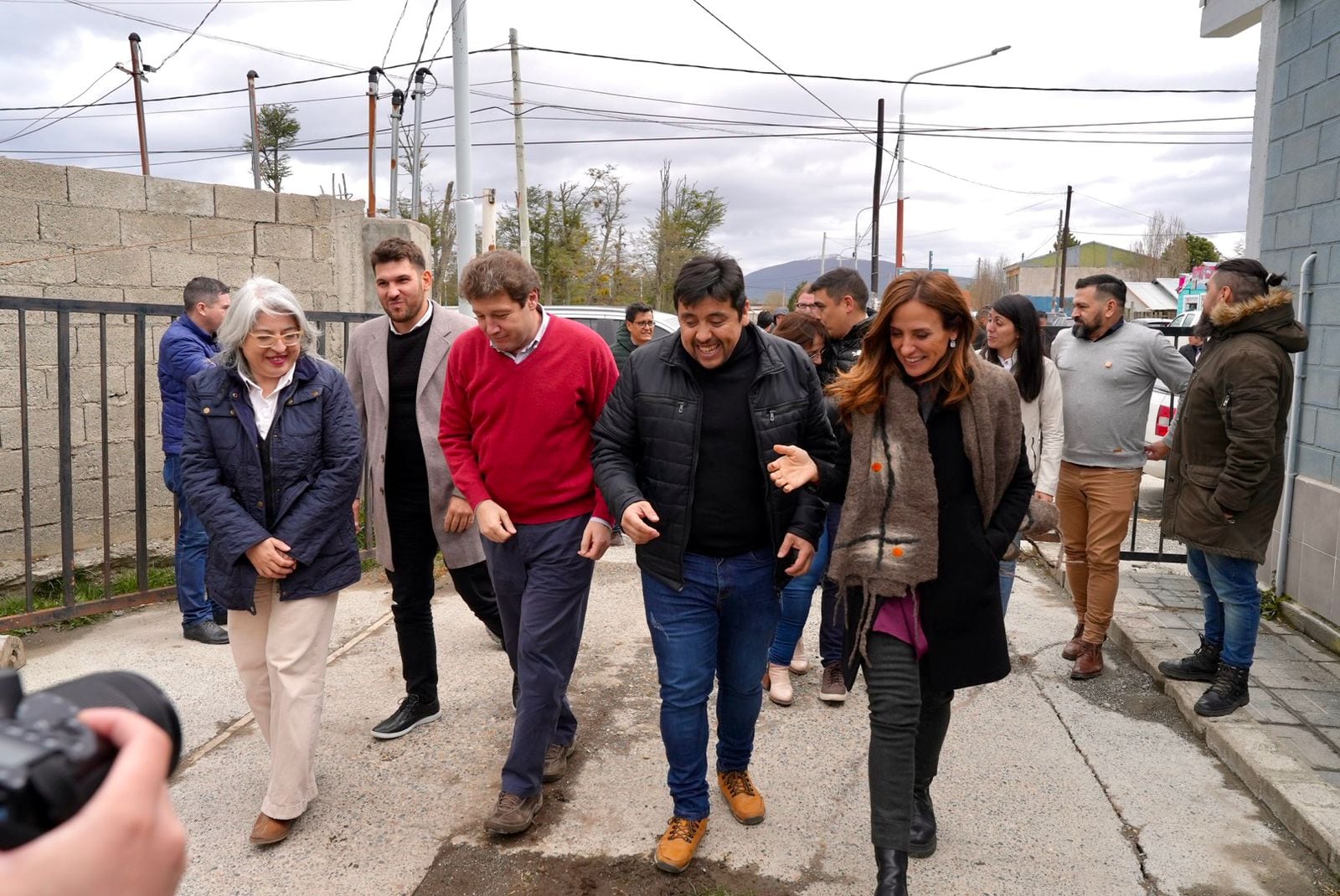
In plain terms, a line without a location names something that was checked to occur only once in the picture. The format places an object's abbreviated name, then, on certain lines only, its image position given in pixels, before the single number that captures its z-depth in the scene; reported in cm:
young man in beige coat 391
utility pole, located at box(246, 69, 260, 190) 2309
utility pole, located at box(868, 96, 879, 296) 2645
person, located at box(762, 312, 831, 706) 455
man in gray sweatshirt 480
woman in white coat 445
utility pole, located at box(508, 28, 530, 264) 2175
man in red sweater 335
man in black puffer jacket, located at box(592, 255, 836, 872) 312
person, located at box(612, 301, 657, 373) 915
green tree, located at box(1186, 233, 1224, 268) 5528
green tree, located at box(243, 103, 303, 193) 3716
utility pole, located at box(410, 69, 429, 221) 2344
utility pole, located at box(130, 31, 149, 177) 2378
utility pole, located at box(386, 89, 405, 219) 2164
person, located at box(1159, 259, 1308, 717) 414
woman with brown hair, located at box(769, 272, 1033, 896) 293
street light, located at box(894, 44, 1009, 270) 2481
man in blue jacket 523
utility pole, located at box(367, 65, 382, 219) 2102
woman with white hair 330
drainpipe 574
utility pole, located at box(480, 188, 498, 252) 1122
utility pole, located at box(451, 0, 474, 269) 1053
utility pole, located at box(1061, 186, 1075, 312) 5296
